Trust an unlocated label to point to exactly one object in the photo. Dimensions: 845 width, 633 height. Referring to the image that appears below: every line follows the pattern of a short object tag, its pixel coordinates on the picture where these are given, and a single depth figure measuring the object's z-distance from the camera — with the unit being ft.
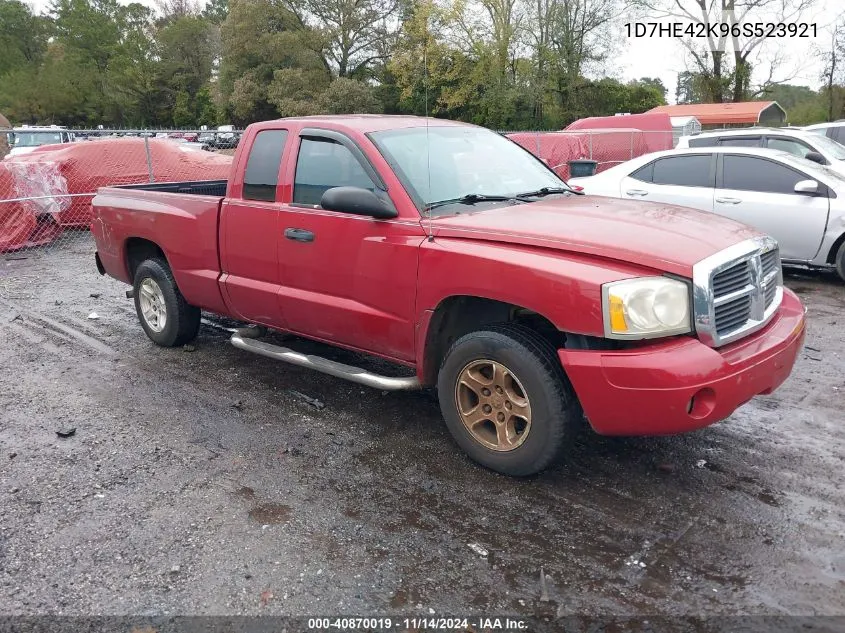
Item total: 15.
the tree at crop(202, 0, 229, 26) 262.06
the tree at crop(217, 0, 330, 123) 89.20
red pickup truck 10.46
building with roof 106.63
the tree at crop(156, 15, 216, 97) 224.53
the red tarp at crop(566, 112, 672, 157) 72.94
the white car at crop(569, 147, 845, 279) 25.29
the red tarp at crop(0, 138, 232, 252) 38.22
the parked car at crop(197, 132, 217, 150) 85.80
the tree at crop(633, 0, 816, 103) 100.54
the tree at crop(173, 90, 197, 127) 207.99
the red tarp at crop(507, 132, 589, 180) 50.80
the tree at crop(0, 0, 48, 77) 241.76
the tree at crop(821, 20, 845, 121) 86.27
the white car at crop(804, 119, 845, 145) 50.42
